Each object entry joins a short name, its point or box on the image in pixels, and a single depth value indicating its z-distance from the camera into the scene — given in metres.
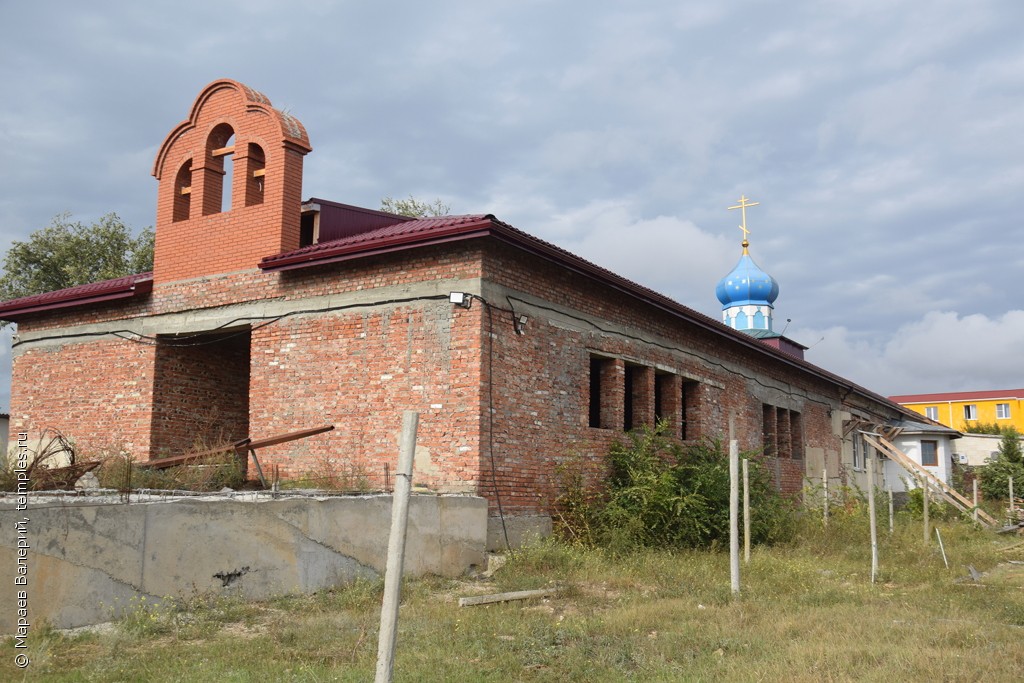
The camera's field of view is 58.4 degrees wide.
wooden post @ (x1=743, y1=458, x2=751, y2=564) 11.62
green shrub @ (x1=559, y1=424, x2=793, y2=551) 13.41
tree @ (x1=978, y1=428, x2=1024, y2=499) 35.16
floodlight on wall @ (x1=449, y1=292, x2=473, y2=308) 12.40
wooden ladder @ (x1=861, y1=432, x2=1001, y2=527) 22.67
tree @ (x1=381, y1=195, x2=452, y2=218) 33.41
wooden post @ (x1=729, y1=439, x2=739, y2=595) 10.30
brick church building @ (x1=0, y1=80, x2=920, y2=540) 12.55
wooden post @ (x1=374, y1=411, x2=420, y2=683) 4.68
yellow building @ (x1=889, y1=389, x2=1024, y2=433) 62.31
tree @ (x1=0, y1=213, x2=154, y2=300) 30.45
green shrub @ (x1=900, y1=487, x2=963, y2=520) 23.23
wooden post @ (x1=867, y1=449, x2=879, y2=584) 12.40
